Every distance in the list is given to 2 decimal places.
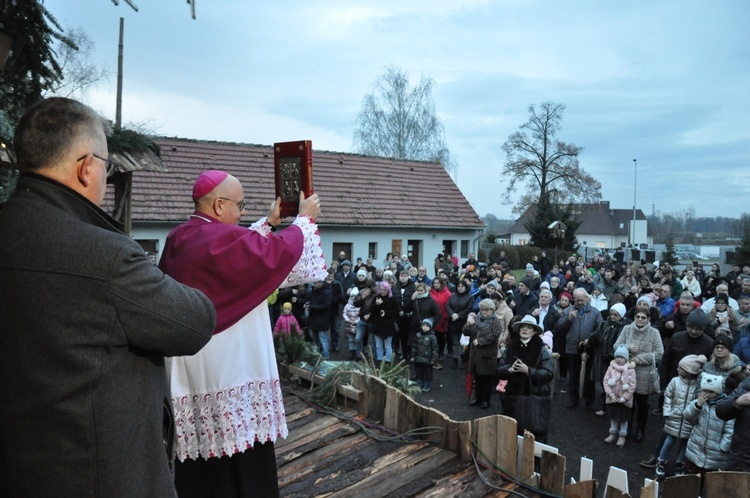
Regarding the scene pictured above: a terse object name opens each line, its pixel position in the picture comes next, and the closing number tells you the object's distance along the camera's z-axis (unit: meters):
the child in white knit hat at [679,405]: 5.98
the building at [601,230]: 65.44
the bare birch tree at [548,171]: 41.12
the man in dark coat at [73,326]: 1.47
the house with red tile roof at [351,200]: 18.88
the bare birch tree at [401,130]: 39.81
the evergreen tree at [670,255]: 31.19
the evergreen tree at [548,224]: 34.31
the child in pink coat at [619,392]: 7.23
